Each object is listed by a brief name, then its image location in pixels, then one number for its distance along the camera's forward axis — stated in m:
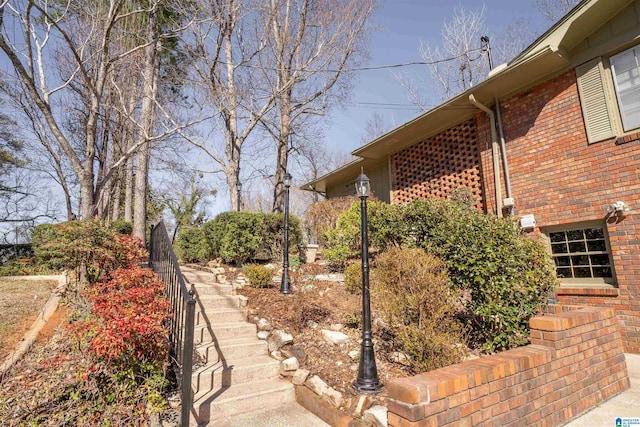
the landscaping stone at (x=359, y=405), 2.81
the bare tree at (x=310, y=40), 11.40
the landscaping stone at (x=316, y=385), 3.15
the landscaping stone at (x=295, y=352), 3.72
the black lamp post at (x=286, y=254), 5.53
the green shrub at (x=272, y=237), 7.88
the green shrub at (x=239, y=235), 7.45
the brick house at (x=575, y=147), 4.94
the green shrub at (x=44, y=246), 4.49
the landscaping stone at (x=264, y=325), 4.28
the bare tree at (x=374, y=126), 20.94
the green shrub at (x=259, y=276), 5.71
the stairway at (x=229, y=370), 3.07
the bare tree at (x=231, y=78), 10.55
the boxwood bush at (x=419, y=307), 3.19
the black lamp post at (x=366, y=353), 3.07
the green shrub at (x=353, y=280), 5.29
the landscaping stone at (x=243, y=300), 4.85
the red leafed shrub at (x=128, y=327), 2.60
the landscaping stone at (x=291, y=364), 3.56
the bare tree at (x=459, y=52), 12.84
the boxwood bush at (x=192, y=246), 8.73
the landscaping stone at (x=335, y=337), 4.05
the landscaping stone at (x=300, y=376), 3.39
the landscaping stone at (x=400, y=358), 3.60
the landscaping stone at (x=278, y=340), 3.93
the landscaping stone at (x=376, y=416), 2.61
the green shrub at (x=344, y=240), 7.46
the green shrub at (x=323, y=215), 8.94
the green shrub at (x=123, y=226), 9.77
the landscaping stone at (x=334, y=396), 2.93
